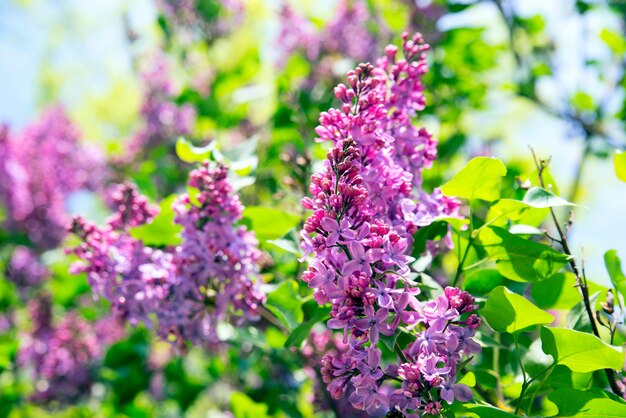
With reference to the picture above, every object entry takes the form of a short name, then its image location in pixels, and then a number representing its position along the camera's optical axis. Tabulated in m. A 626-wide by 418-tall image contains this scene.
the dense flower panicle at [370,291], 0.81
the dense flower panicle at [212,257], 0.95
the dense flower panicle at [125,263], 0.99
